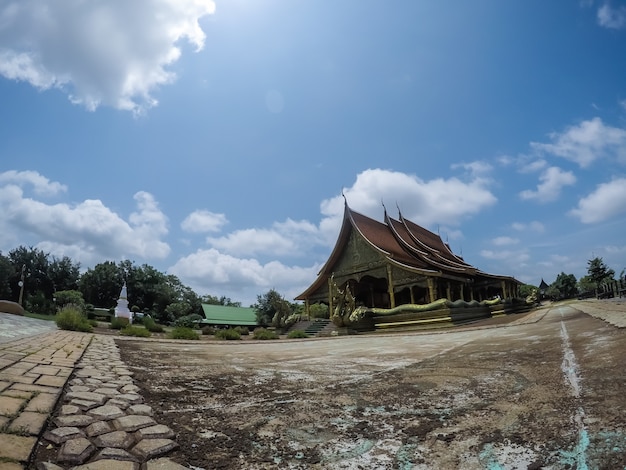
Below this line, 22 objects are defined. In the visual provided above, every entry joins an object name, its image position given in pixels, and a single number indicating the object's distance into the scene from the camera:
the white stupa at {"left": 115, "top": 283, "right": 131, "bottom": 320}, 20.89
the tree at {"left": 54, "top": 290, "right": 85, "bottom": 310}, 34.04
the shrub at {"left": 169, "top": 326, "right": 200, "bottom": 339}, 12.88
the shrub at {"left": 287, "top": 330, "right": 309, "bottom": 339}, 16.25
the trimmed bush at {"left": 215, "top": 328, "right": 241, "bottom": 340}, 14.64
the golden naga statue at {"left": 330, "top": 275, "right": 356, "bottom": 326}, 16.39
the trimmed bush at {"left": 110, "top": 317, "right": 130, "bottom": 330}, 16.66
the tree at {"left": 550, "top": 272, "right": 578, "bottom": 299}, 65.75
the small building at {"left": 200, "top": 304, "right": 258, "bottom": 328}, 35.98
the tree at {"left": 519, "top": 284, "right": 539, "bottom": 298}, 67.10
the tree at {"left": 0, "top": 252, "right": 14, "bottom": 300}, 38.84
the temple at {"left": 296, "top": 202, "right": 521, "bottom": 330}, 20.95
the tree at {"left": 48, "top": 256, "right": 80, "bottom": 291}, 43.41
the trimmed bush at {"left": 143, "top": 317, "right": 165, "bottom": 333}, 16.83
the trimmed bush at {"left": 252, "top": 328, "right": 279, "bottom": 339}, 14.77
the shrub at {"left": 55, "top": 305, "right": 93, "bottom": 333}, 11.62
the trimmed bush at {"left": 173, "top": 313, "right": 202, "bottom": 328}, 29.82
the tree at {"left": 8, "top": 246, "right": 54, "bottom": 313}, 42.72
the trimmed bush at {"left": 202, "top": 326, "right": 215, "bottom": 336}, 18.27
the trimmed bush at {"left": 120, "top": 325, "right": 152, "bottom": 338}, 12.62
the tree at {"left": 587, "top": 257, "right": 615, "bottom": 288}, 54.56
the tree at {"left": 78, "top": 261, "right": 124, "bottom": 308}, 41.47
